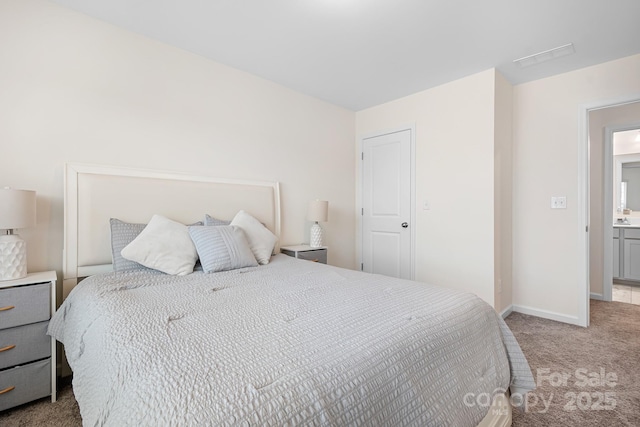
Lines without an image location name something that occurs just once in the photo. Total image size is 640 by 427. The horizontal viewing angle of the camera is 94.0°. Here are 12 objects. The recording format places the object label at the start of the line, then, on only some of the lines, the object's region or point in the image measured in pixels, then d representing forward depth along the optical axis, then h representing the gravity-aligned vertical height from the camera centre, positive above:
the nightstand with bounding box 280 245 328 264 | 3.09 -0.43
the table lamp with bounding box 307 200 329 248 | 3.37 -0.04
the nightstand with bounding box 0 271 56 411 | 1.60 -0.72
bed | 0.75 -0.44
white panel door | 3.63 +0.10
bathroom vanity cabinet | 4.30 -0.58
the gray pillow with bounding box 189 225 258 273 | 2.10 -0.27
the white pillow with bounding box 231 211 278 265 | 2.50 -0.21
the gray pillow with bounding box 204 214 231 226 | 2.50 -0.08
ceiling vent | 2.52 +1.39
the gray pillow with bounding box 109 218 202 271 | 1.99 -0.19
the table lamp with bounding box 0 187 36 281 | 1.65 -0.08
